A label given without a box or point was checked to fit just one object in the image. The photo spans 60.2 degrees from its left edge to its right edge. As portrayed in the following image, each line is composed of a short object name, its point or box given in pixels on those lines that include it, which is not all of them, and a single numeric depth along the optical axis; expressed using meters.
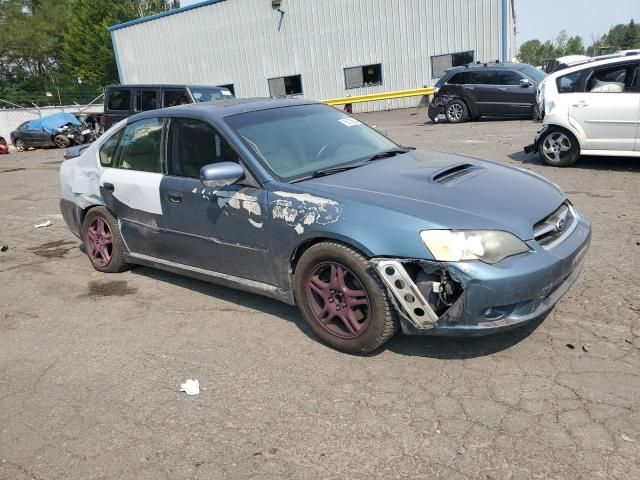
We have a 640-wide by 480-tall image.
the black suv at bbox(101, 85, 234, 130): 12.93
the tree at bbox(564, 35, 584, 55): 128.62
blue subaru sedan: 3.10
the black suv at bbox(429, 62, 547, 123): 14.96
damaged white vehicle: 7.73
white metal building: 24.09
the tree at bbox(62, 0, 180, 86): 55.12
